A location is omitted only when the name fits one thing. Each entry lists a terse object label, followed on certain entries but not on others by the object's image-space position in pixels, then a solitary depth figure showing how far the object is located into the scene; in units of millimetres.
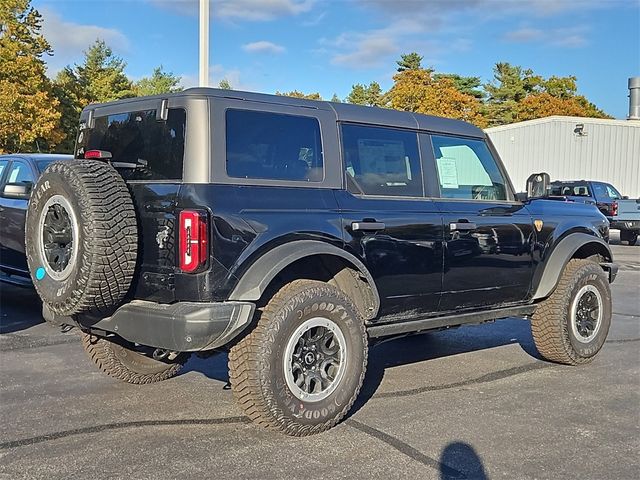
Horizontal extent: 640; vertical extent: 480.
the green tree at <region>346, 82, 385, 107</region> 76894
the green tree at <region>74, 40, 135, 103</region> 44812
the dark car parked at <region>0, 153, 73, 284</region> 7562
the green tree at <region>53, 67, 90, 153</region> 34812
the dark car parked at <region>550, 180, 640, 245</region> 19859
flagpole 9578
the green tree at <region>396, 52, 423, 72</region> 66938
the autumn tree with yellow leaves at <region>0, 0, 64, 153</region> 26266
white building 30062
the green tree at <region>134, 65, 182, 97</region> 66175
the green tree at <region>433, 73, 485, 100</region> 63438
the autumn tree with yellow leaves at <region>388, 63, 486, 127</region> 47406
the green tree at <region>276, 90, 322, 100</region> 63847
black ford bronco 3836
